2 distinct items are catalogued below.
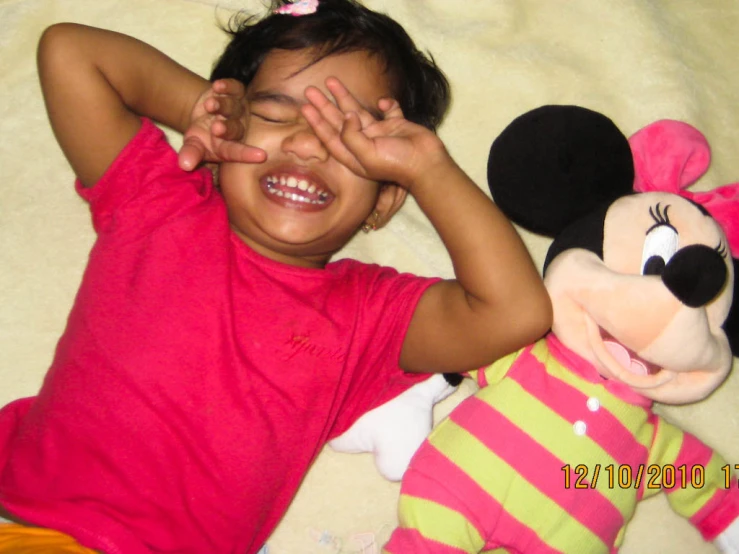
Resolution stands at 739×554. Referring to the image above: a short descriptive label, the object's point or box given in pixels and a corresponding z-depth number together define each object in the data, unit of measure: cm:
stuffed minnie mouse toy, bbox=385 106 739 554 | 98
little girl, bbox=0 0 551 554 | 100
